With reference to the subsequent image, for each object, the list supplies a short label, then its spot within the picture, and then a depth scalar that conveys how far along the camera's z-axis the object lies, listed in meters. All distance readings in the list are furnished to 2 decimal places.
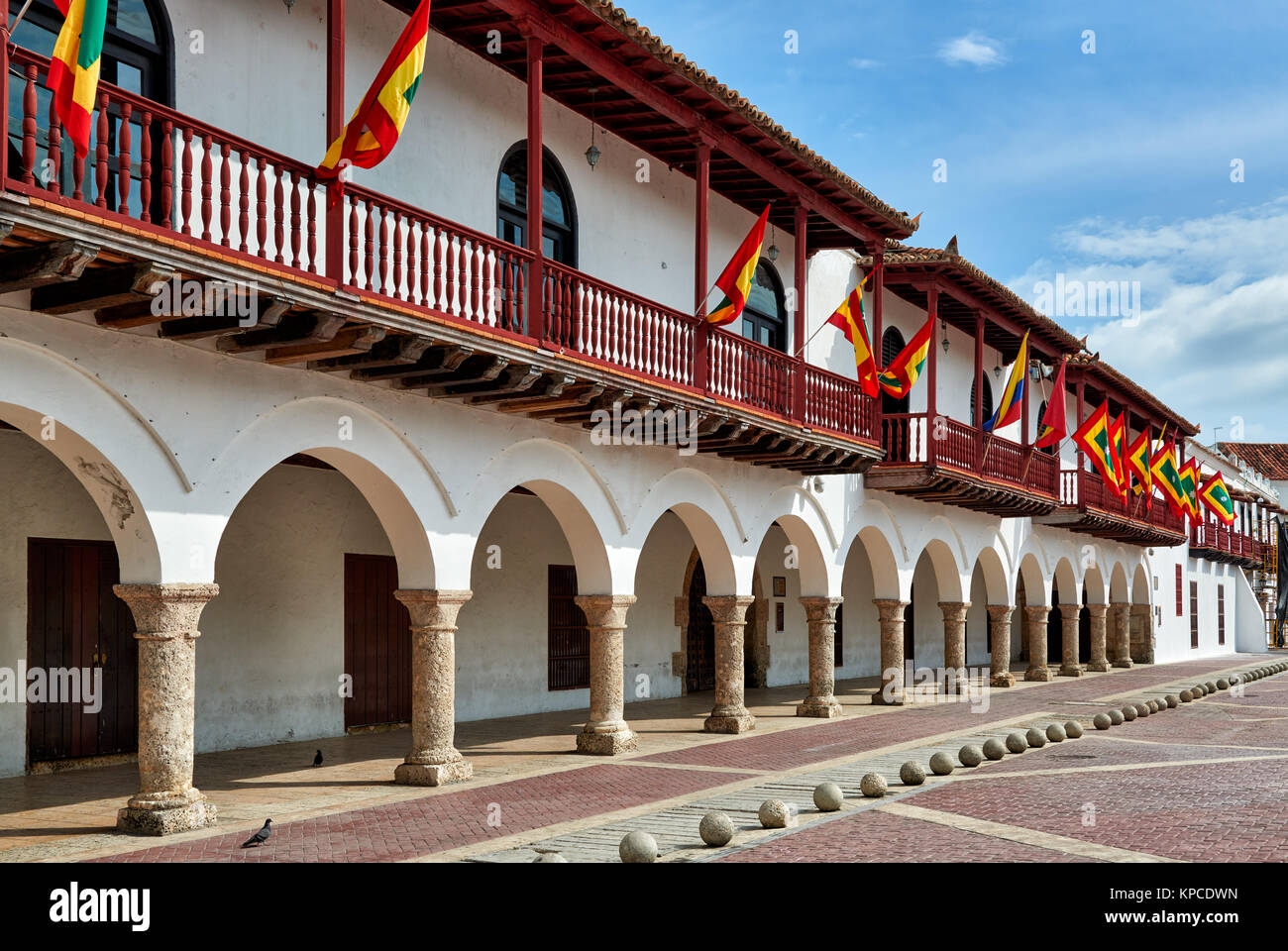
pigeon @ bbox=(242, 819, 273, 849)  8.42
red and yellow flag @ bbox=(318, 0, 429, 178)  9.30
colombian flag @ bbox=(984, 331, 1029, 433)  21.69
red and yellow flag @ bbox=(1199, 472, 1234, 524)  38.09
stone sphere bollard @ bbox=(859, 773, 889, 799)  10.58
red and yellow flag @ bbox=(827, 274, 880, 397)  16.53
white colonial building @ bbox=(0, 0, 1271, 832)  9.01
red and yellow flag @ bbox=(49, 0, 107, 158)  7.39
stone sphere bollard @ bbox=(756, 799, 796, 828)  9.15
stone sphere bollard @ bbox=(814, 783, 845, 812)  9.80
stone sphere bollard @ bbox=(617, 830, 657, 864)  7.64
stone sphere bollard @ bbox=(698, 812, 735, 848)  8.39
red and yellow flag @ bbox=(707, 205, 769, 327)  13.83
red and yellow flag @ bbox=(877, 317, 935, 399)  18.14
